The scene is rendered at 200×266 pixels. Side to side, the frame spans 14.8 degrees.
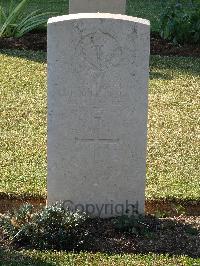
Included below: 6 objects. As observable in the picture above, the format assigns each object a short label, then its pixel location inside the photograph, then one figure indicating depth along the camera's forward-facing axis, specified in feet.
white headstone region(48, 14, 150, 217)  16.51
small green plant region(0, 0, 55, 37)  37.73
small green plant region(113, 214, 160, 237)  16.87
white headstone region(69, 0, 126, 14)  35.27
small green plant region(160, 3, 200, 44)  38.58
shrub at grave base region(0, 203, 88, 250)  16.21
